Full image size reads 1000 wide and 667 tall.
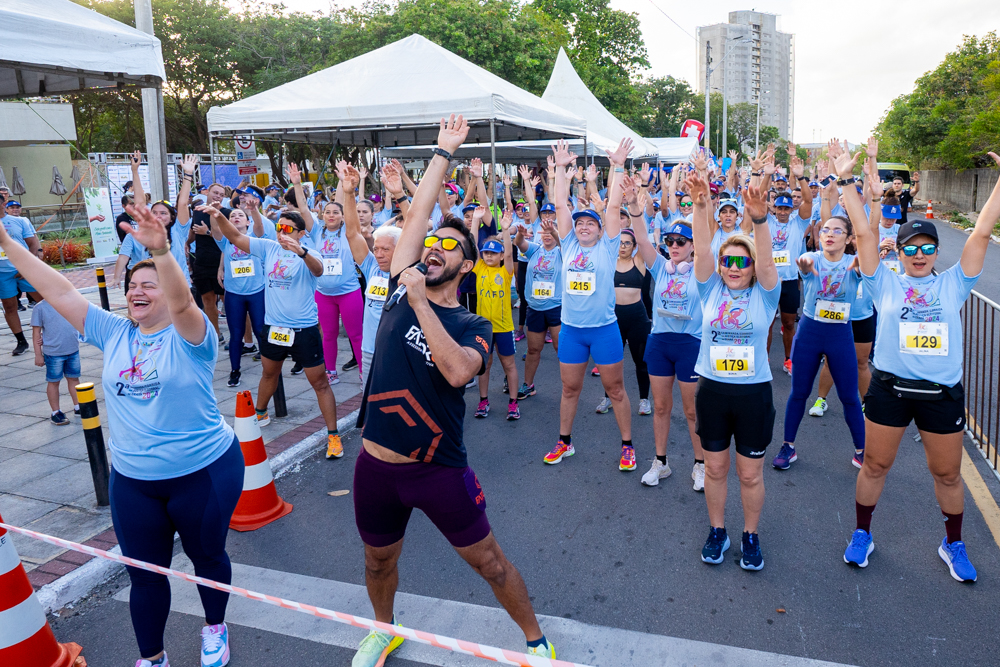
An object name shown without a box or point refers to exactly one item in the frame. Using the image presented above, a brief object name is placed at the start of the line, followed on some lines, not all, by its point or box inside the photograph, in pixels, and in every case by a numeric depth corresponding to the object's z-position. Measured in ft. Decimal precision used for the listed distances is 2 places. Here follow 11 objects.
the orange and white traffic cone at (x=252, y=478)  15.49
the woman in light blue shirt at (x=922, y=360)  12.36
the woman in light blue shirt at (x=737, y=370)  12.91
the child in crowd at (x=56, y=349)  20.67
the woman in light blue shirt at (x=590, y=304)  17.67
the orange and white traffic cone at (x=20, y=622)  9.94
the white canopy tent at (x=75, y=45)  14.42
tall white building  487.61
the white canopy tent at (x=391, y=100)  28.53
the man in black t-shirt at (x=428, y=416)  9.20
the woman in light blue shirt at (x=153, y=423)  9.85
